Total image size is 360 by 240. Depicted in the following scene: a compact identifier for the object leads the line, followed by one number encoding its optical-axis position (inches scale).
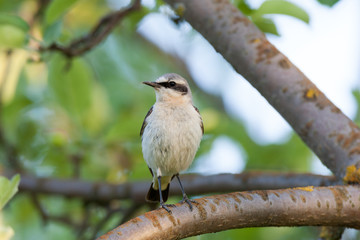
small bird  323.0
